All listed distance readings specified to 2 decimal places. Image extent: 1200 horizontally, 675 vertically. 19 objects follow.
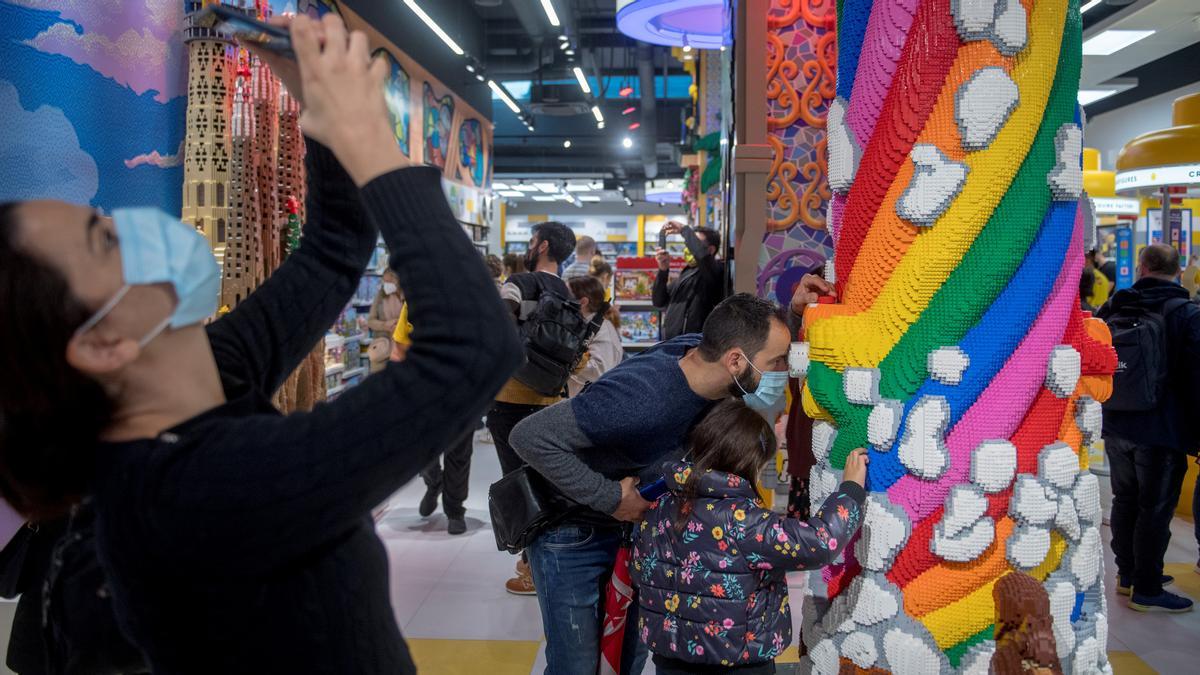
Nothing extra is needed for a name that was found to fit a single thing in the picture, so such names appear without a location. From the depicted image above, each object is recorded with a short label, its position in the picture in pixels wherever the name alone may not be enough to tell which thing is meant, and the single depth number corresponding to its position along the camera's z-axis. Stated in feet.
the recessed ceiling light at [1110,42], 32.94
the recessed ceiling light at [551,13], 27.40
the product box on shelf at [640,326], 28.66
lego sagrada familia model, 10.40
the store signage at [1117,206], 34.78
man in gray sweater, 7.16
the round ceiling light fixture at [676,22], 17.54
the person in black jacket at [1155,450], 14.07
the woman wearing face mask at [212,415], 2.66
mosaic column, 14.01
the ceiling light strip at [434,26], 24.14
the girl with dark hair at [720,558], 6.84
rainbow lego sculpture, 5.47
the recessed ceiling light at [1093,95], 41.91
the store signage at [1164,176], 23.16
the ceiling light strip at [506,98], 38.33
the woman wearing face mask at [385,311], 21.16
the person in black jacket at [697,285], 18.72
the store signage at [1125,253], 35.32
